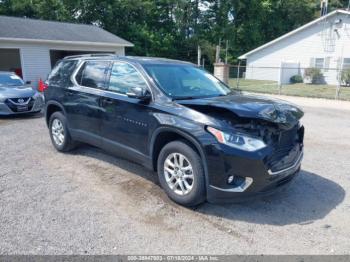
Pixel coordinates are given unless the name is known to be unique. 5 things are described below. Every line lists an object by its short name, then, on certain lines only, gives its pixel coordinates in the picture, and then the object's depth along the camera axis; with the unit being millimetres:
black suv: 3369
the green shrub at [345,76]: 21275
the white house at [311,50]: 24344
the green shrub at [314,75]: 24688
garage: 15984
